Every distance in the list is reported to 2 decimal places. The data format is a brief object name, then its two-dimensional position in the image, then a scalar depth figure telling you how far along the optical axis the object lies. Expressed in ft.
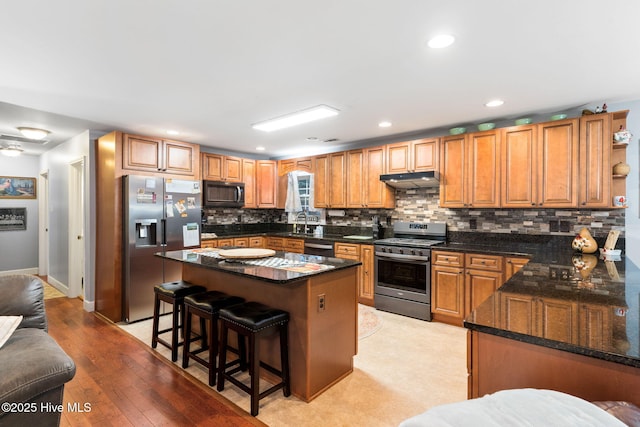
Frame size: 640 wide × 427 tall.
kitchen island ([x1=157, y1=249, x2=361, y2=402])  7.47
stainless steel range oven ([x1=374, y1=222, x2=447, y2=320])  12.75
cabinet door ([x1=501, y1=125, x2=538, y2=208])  11.39
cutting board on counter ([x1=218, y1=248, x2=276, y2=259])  9.05
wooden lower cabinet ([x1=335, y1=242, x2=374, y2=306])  14.47
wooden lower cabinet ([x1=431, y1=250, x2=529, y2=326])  11.21
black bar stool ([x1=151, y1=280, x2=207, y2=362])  9.39
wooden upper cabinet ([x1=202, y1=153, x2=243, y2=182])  16.85
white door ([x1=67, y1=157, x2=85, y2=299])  15.47
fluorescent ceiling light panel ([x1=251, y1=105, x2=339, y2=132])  11.12
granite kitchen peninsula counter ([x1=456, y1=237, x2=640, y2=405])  3.49
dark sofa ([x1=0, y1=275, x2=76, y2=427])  5.03
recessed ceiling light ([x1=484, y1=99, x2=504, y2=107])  10.31
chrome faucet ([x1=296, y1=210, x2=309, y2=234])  18.98
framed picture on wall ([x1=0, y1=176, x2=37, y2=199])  19.84
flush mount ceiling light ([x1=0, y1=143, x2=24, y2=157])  17.11
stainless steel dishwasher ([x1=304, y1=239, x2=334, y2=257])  15.81
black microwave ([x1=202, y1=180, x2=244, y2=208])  16.52
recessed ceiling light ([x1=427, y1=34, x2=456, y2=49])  6.54
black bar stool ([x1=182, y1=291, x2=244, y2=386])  8.08
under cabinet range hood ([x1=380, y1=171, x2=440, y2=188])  13.29
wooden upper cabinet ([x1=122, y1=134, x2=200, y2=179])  13.33
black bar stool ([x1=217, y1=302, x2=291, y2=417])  6.94
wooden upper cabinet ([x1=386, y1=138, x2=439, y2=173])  13.55
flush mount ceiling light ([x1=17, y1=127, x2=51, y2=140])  13.57
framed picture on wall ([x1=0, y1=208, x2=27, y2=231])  19.94
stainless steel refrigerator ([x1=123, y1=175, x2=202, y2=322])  12.81
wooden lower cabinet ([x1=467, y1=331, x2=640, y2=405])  3.49
